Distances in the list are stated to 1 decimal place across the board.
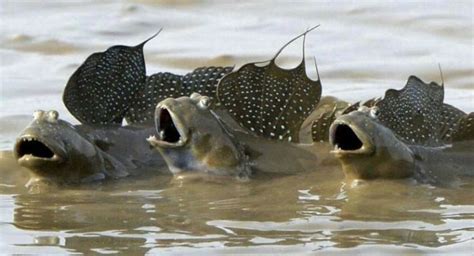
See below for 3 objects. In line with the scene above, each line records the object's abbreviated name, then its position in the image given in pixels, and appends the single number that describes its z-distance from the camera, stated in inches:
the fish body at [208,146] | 294.4
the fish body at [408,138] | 283.0
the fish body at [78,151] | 294.2
